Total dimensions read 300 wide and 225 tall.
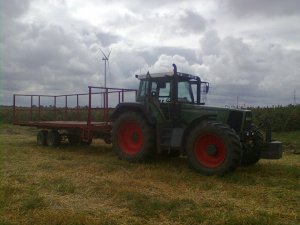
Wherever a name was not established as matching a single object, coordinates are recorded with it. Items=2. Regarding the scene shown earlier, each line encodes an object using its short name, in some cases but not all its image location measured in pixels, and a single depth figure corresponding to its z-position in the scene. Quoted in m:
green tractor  6.81
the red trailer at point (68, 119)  9.67
